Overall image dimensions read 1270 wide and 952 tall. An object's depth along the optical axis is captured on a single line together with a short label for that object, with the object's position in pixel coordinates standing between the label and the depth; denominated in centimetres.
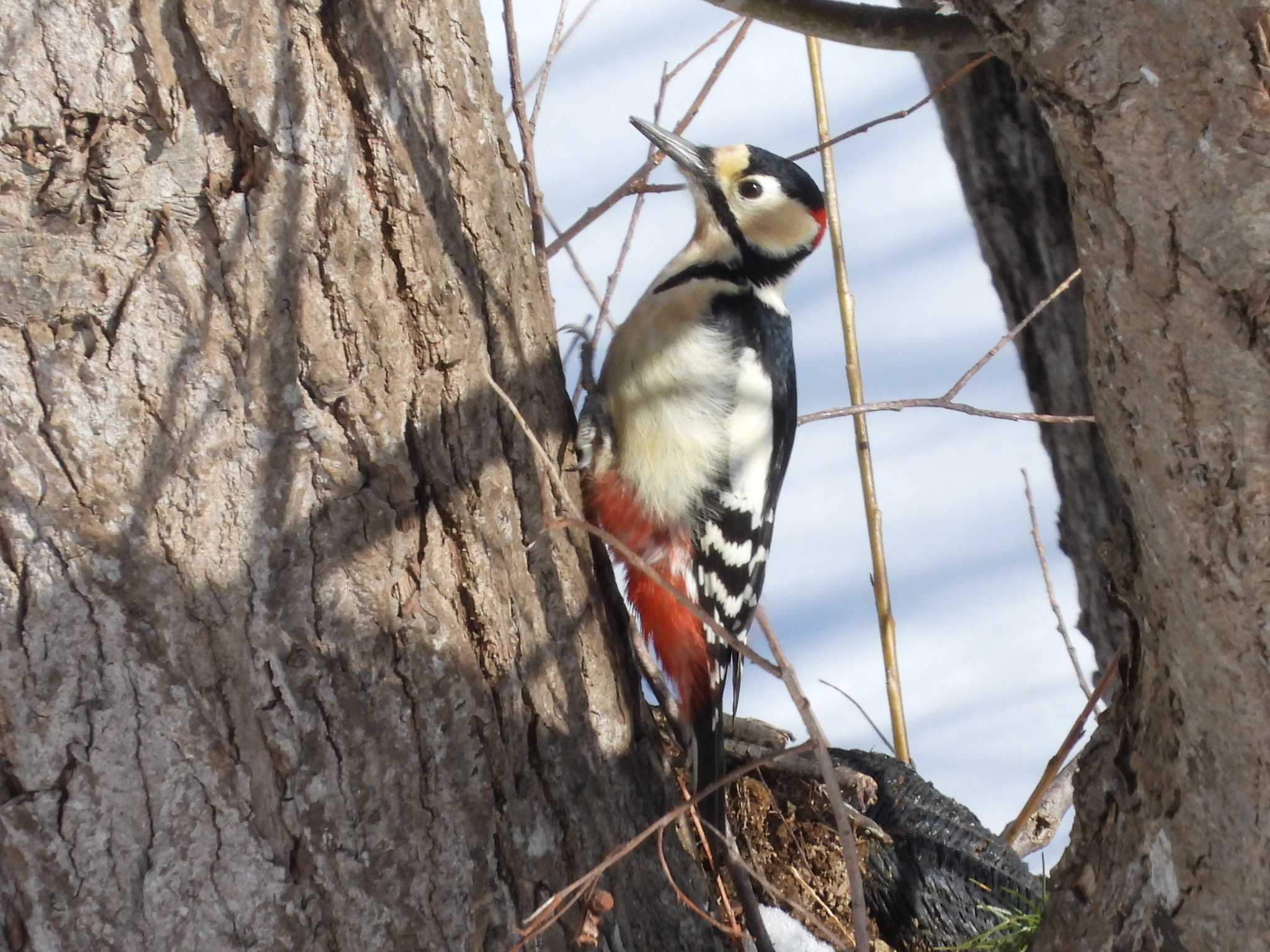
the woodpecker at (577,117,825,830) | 494
